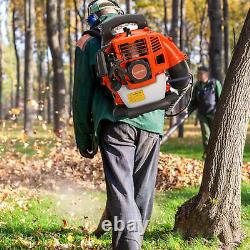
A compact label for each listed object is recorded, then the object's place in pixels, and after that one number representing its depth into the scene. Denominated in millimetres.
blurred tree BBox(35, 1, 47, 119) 33609
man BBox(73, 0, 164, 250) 3830
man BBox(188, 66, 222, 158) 11320
